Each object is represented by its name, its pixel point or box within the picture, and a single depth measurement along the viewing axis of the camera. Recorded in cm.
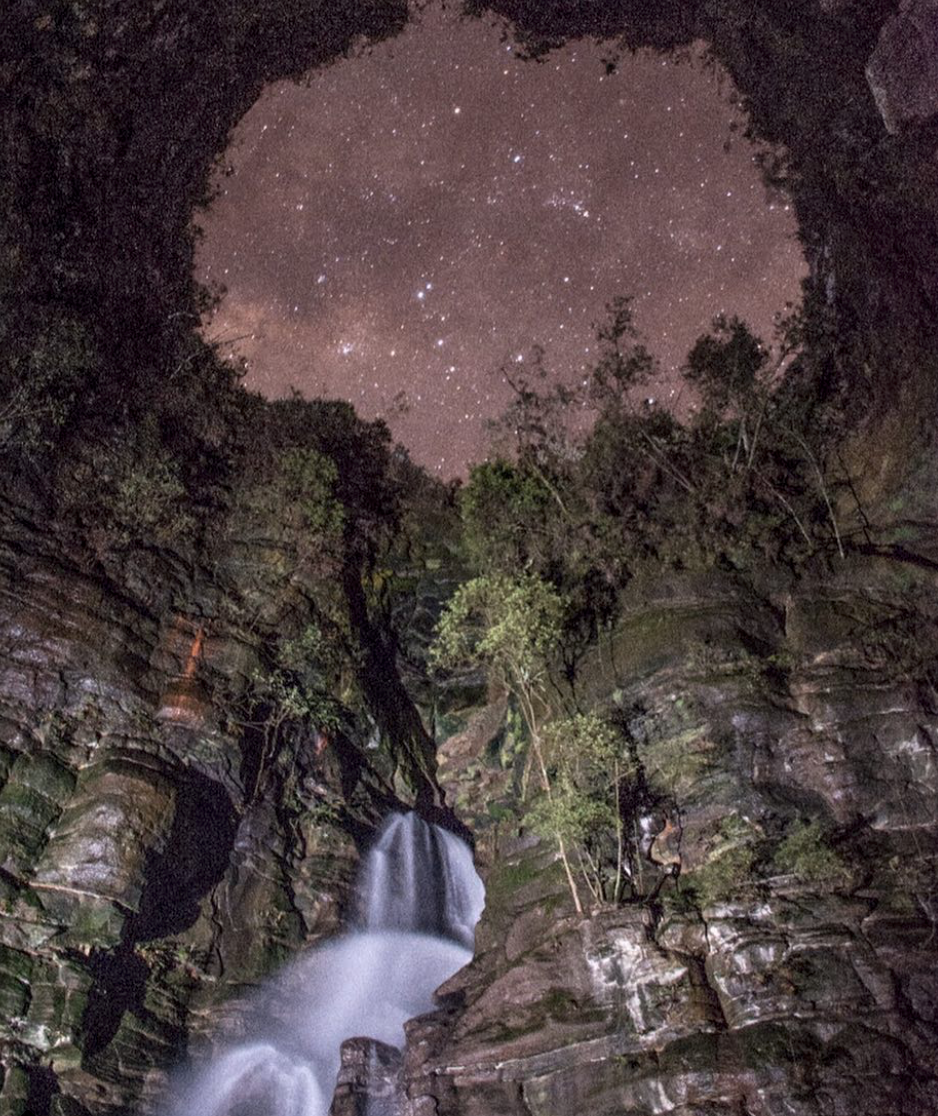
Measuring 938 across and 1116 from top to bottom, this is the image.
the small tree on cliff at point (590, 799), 1764
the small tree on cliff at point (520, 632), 2012
